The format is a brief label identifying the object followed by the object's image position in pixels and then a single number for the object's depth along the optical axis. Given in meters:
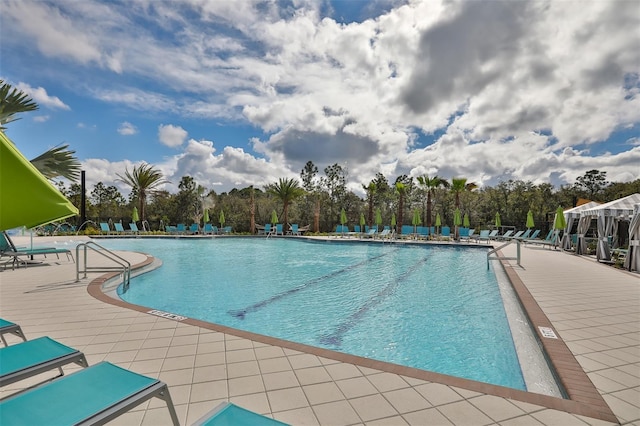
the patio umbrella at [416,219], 21.68
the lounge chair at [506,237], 19.24
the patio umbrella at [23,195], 1.54
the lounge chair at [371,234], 20.17
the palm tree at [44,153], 6.64
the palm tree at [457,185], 21.80
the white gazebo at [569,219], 14.43
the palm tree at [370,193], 25.49
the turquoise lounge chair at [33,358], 1.88
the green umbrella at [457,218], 19.65
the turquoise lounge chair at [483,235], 18.64
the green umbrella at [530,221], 18.41
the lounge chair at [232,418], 1.48
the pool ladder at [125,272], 6.64
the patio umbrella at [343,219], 23.85
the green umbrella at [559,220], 14.17
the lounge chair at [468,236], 19.83
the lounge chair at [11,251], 8.13
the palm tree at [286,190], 25.70
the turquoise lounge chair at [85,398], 1.48
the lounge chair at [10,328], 2.61
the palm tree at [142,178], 25.20
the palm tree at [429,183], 23.11
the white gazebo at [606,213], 10.58
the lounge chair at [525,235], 18.61
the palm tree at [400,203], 23.73
